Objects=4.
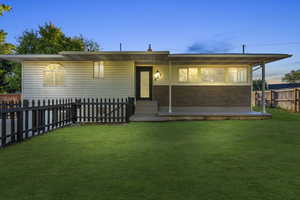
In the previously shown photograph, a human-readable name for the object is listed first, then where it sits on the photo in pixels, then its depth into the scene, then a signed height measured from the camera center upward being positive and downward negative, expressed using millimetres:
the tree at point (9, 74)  21294 +2888
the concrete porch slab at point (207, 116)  11352 -1049
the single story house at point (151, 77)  11866 +1297
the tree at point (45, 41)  26094 +7344
